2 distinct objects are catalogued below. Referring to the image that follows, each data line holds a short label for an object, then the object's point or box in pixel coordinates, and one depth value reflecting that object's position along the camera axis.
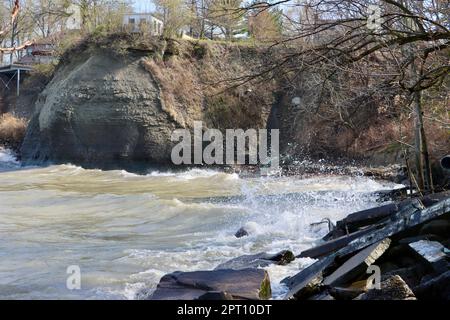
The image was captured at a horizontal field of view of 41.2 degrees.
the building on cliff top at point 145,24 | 31.80
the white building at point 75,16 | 43.22
